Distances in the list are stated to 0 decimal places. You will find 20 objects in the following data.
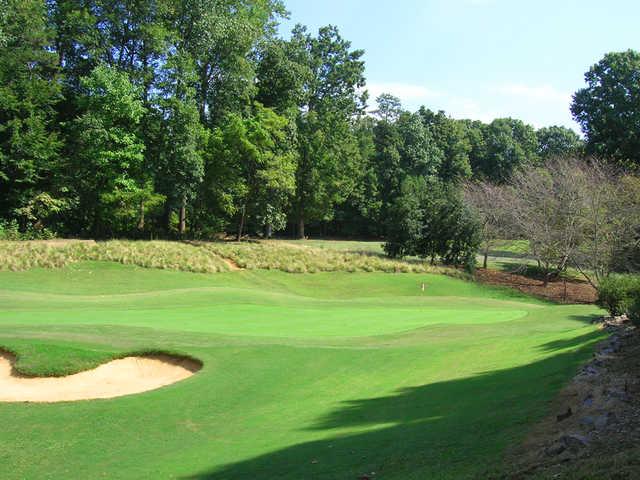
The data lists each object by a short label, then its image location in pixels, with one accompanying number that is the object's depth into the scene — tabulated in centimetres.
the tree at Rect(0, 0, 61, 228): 3872
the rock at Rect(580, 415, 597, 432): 679
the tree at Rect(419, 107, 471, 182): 8161
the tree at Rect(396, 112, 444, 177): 7631
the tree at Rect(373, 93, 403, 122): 10406
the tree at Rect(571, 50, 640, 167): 5984
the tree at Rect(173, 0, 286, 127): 4556
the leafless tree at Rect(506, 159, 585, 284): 3925
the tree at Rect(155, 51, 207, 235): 4281
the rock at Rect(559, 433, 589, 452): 610
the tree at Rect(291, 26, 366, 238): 6300
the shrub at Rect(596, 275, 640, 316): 1848
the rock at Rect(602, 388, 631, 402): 770
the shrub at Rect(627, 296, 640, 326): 1244
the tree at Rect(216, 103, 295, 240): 4625
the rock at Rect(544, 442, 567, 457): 614
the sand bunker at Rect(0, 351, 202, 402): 1312
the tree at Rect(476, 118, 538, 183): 8256
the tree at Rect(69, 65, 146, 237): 3984
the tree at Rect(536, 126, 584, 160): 9032
